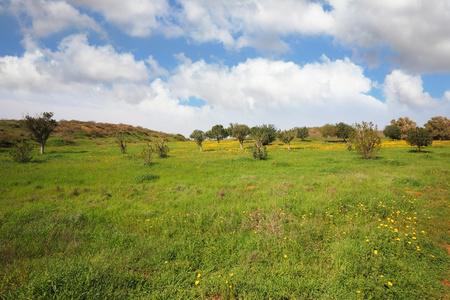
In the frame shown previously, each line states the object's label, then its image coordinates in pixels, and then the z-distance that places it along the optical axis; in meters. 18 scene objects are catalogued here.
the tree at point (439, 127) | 56.19
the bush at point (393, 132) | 60.94
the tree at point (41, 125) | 29.14
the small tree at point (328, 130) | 65.32
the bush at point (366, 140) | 23.70
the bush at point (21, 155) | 20.72
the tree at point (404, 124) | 59.44
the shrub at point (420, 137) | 28.97
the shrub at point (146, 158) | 20.65
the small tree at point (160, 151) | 27.41
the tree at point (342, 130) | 59.44
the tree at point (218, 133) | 56.54
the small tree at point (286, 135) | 39.31
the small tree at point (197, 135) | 38.09
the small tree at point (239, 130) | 41.74
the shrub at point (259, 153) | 24.64
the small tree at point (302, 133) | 65.52
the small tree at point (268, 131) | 48.47
